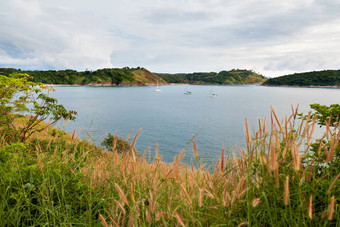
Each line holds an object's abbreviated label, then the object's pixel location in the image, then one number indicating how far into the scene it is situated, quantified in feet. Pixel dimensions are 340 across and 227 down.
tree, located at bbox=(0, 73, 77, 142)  31.35
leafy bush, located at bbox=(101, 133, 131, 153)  75.80
